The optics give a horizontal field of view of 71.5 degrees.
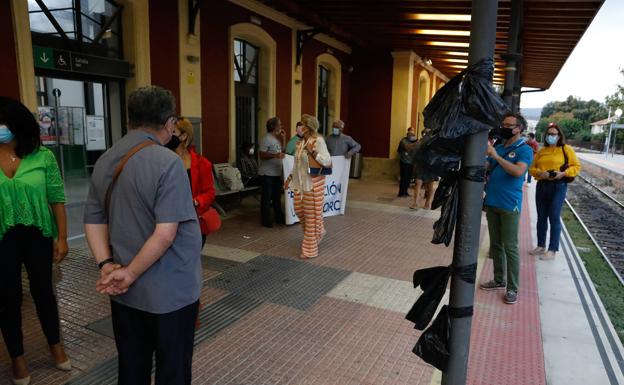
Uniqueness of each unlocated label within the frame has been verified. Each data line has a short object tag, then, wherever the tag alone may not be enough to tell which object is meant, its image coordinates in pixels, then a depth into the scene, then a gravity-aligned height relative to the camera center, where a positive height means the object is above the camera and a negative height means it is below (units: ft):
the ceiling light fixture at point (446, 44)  38.91 +7.71
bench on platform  25.77 -3.97
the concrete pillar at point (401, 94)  44.04 +3.48
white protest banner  25.79 -3.78
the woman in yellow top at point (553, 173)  18.10 -1.72
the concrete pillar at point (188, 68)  23.75 +3.12
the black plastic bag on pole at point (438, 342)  6.17 -3.09
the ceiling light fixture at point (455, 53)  43.86 +7.77
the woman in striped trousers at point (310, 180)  18.30 -2.26
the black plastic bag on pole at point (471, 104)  5.48 +0.33
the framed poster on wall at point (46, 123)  20.08 -0.10
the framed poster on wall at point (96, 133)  22.30 -0.57
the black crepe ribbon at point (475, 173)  5.60 -0.56
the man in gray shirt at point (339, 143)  27.68 -1.02
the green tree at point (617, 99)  150.61 +11.93
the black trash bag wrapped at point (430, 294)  6.68 -2.53
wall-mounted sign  17.76 +2.59
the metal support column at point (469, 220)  5.44 -1.17
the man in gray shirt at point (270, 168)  23.57 -2.34
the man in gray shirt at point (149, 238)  6.15 -1.69
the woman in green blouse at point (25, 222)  8.89 -2.11
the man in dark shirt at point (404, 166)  34.76 -3.00
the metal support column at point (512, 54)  17.69 +3.16
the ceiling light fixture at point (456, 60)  49.72 +7.90
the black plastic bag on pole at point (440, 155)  6.12 -0.37
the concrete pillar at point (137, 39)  21.07 +4.06
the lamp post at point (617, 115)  129.72 +5.81
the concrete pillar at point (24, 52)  16.38 +2.62
